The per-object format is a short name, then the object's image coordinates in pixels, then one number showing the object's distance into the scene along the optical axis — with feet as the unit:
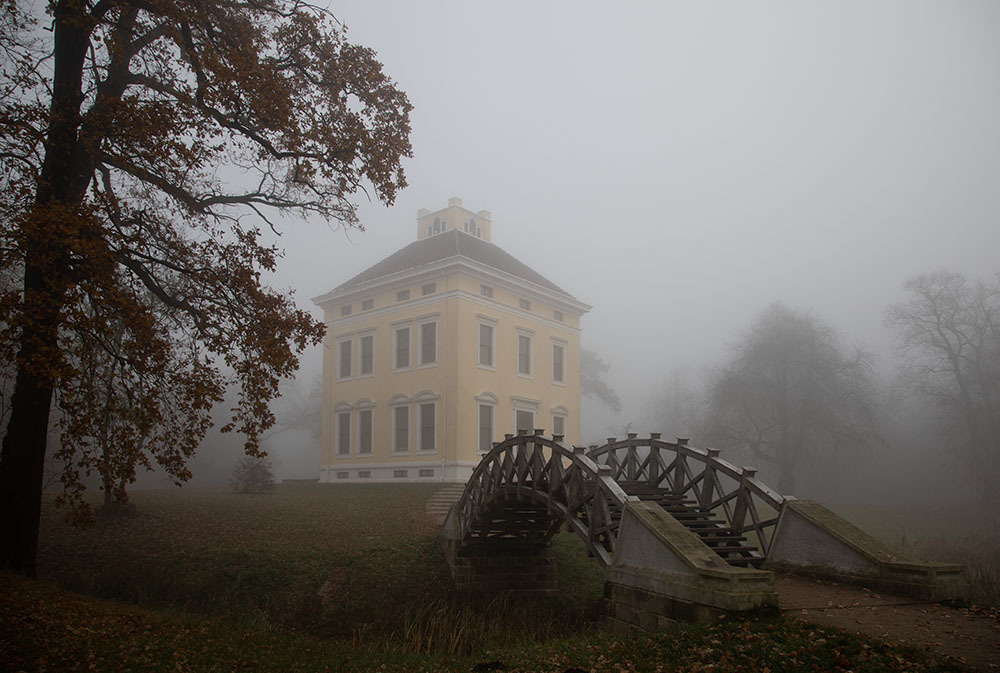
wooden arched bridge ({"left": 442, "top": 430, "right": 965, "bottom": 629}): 31.20
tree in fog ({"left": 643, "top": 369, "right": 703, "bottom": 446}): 188.76
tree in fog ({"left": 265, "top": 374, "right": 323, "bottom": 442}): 197.77
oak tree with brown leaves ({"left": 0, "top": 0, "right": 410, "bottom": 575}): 35.24
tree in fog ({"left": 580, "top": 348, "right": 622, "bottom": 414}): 197.57
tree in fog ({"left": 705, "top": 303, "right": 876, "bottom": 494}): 125.59
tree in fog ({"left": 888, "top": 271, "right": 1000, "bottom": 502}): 114.93
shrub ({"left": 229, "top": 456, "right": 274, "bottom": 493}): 101.40
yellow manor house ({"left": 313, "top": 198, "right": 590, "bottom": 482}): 103.60
